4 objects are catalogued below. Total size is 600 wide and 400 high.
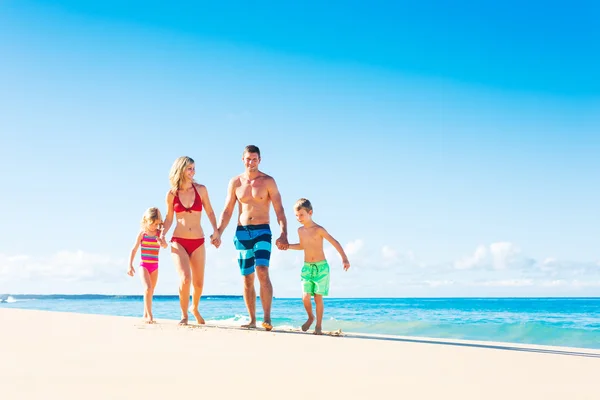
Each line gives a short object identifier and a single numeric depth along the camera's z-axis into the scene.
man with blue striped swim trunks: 7.36
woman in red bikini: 7.28
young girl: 8.50
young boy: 7.56
